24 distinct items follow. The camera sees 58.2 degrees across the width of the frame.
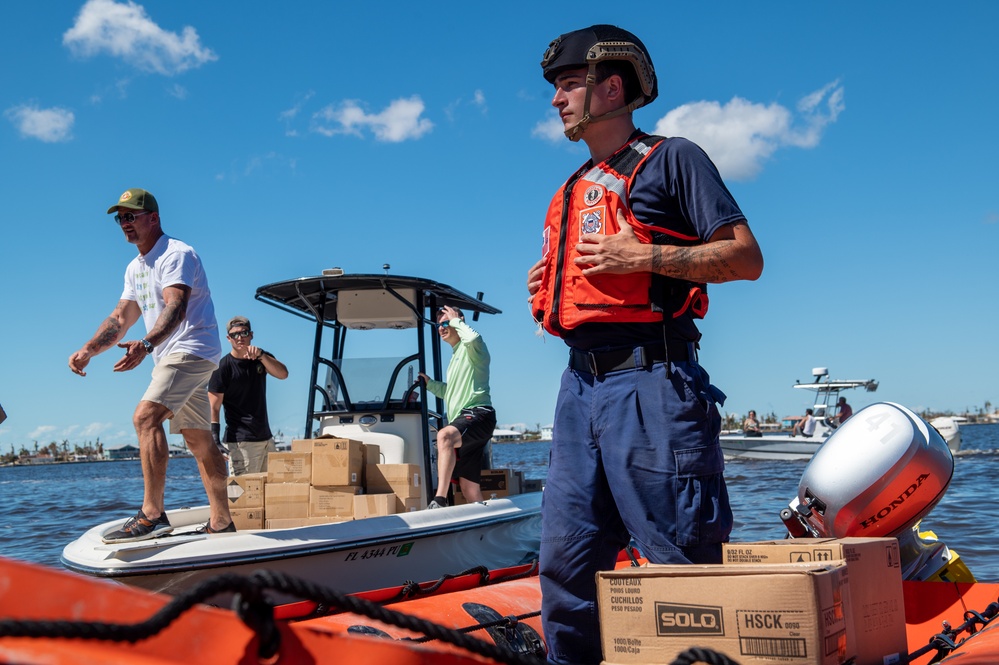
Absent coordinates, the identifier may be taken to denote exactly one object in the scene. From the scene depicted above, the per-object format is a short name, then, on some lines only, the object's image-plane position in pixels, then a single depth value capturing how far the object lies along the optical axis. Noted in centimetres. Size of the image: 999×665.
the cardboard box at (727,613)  184
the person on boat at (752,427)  3225
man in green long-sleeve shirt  748
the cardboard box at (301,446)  689
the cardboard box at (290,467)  680
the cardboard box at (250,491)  684
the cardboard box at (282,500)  680
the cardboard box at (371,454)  722
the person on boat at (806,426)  3105
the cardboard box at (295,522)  676
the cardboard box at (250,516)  684
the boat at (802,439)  2941
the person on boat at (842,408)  2983
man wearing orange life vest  244
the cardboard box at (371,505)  679
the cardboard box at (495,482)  862
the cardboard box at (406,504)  713
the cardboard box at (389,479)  716
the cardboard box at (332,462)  676
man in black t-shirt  851
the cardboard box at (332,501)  680
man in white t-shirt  518
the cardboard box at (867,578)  229
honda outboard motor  388
